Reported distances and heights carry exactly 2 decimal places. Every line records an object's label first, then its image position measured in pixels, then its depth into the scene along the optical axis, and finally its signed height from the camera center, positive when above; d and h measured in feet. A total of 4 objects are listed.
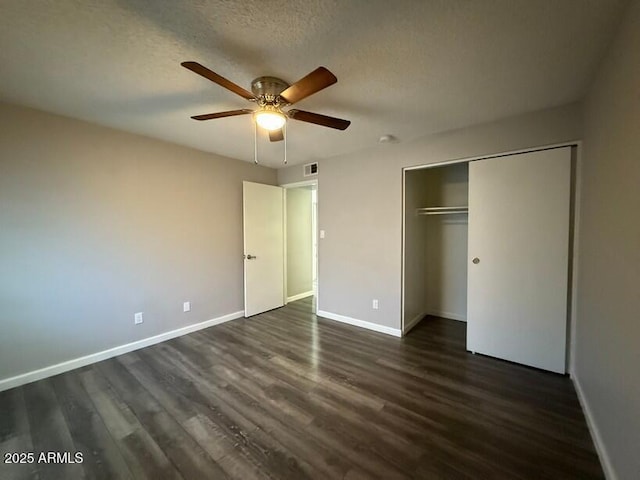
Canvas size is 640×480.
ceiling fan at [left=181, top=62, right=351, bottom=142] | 5.30 +2.84
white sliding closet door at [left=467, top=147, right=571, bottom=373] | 7.52 -0.84
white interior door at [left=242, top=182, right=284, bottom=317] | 12.94 -0.81
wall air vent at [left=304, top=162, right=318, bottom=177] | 13.01 +3.24
